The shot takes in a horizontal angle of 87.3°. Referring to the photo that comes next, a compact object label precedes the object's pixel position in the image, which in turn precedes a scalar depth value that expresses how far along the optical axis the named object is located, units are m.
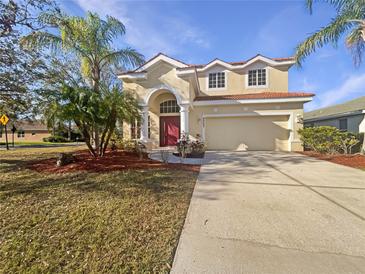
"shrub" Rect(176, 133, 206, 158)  10.22
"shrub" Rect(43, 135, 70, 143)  34.99
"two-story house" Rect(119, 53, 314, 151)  12.32
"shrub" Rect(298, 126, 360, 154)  11.24
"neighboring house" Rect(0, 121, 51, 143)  39.81
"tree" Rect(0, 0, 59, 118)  6.30
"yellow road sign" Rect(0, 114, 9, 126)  13.58
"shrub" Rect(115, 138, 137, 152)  11.21
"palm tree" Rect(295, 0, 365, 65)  8.79
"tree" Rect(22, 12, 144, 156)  7.63
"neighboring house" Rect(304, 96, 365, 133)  14.82
